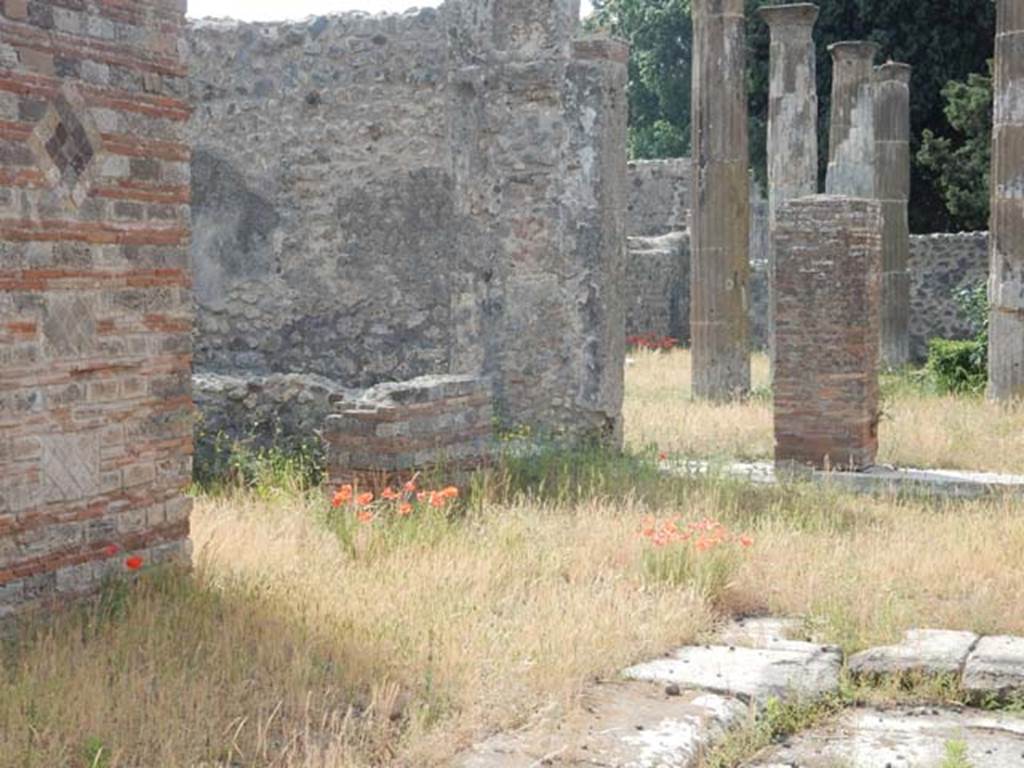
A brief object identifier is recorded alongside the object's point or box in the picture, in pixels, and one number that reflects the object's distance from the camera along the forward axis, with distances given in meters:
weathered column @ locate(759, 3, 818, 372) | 16.42
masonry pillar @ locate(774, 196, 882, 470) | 9.90
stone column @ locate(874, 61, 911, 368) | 19.52
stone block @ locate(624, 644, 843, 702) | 5.07
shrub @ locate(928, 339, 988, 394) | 15.66
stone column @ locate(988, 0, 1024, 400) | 13.52
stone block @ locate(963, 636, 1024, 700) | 5.12
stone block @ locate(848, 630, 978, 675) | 5.31
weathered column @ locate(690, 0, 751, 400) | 14.98
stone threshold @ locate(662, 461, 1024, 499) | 9.17
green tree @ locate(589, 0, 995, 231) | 24.23
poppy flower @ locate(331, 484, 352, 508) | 6.77
